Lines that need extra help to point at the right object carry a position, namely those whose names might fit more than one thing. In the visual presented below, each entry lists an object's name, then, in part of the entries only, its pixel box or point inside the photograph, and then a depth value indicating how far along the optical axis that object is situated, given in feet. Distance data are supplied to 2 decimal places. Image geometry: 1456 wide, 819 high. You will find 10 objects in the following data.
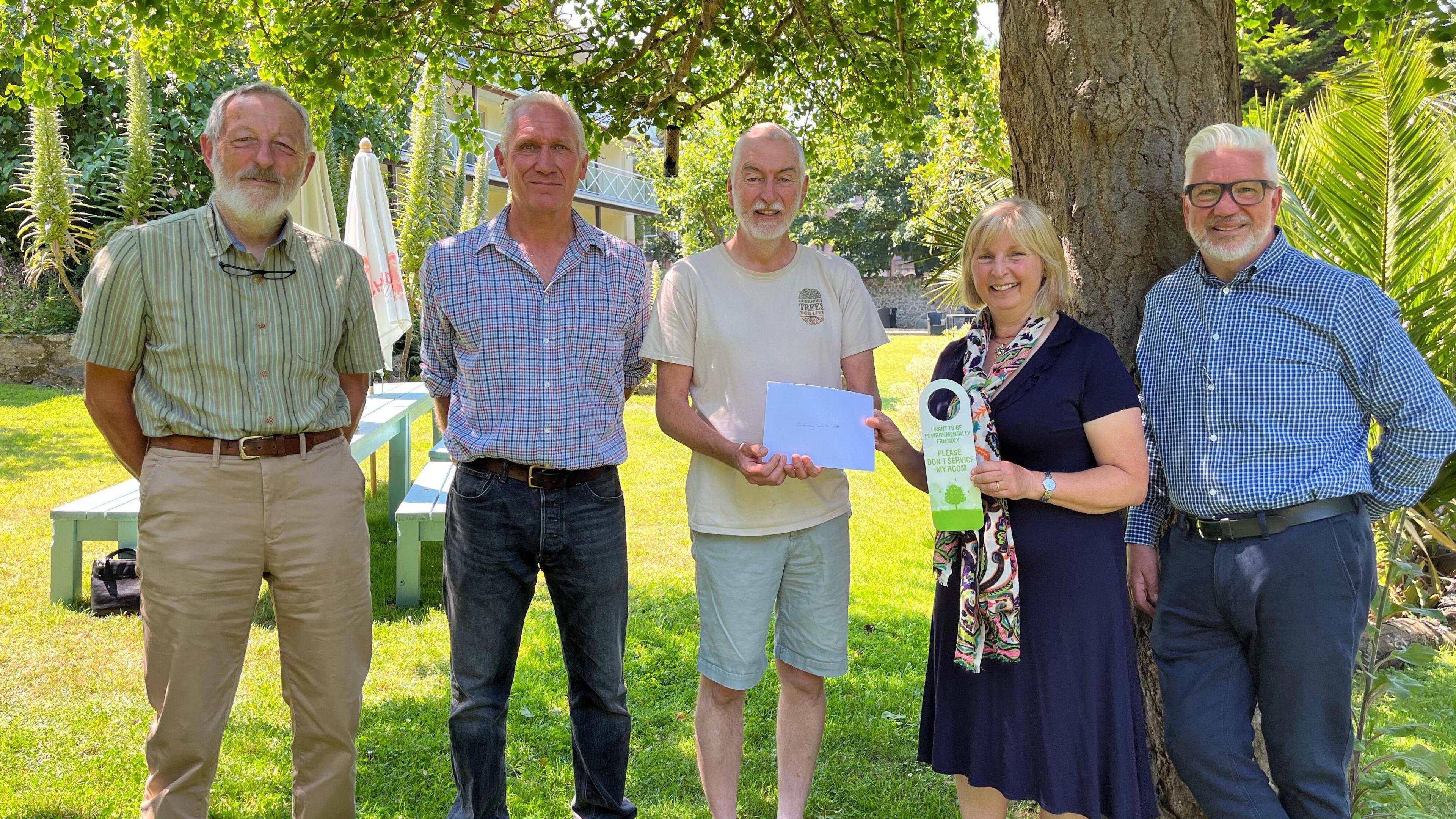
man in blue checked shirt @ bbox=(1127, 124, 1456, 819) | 8.20
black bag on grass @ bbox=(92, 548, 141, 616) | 17.78
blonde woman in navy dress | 8.30
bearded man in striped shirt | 8.89
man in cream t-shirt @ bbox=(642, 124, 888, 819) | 10.09
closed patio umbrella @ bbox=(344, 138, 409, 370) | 23.56
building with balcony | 87.30
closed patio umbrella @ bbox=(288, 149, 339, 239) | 19.63
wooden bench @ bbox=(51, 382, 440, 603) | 17.61
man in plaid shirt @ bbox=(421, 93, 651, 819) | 9.78
